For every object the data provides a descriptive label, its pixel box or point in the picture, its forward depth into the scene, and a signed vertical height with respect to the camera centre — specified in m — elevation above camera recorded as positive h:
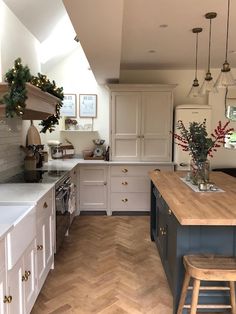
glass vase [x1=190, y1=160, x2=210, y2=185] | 2.71 -0.31
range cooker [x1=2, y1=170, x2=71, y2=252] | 3.07 -0.57
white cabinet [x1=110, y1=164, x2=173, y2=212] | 4.71 -0.82
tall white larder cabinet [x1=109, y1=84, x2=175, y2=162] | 4.66 +0.26
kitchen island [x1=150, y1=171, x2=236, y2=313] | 1.84 -0.68
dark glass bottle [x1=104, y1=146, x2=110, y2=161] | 4.84 -0.29
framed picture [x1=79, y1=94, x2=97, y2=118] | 5.16 +0.58
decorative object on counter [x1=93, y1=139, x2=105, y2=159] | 5.04 -0.19
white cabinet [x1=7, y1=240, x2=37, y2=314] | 1.67 -0.95
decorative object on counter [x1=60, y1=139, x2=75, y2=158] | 4.98 -0.23
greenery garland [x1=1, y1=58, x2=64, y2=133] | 2.18 +0.35
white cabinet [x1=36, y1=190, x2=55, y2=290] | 2.37 -0.89
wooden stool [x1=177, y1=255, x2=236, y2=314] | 1.76 -0.83
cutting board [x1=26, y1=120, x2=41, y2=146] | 3.91 +0.01
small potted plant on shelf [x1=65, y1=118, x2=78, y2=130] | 5.10 +0.23
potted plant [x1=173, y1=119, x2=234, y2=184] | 2.67 -0.09
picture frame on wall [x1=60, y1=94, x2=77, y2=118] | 5.13 +0.55
